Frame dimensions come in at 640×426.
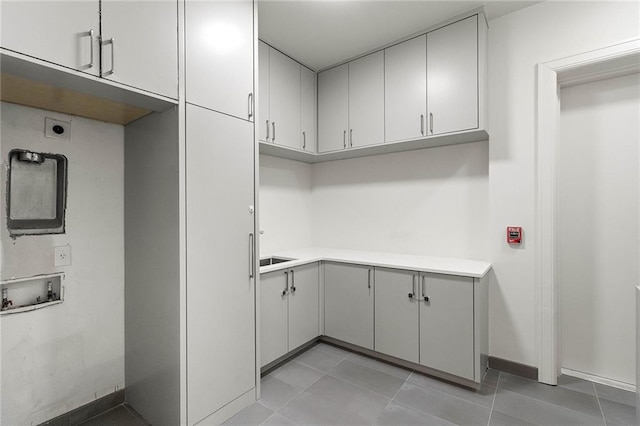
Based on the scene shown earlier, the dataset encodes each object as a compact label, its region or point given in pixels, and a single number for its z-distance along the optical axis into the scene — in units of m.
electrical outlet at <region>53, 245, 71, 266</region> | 1.79
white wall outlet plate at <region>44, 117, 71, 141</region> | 1.76
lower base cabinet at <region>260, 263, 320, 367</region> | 2.38
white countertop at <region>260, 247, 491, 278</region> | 2.26
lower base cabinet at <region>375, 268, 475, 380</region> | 2.17
